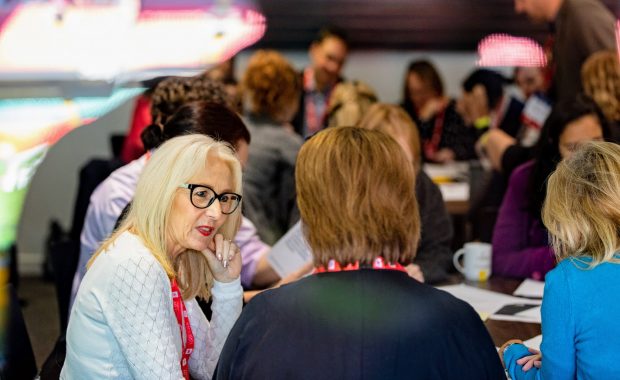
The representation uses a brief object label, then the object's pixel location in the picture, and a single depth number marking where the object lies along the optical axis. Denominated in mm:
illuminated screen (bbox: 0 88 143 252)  6340
